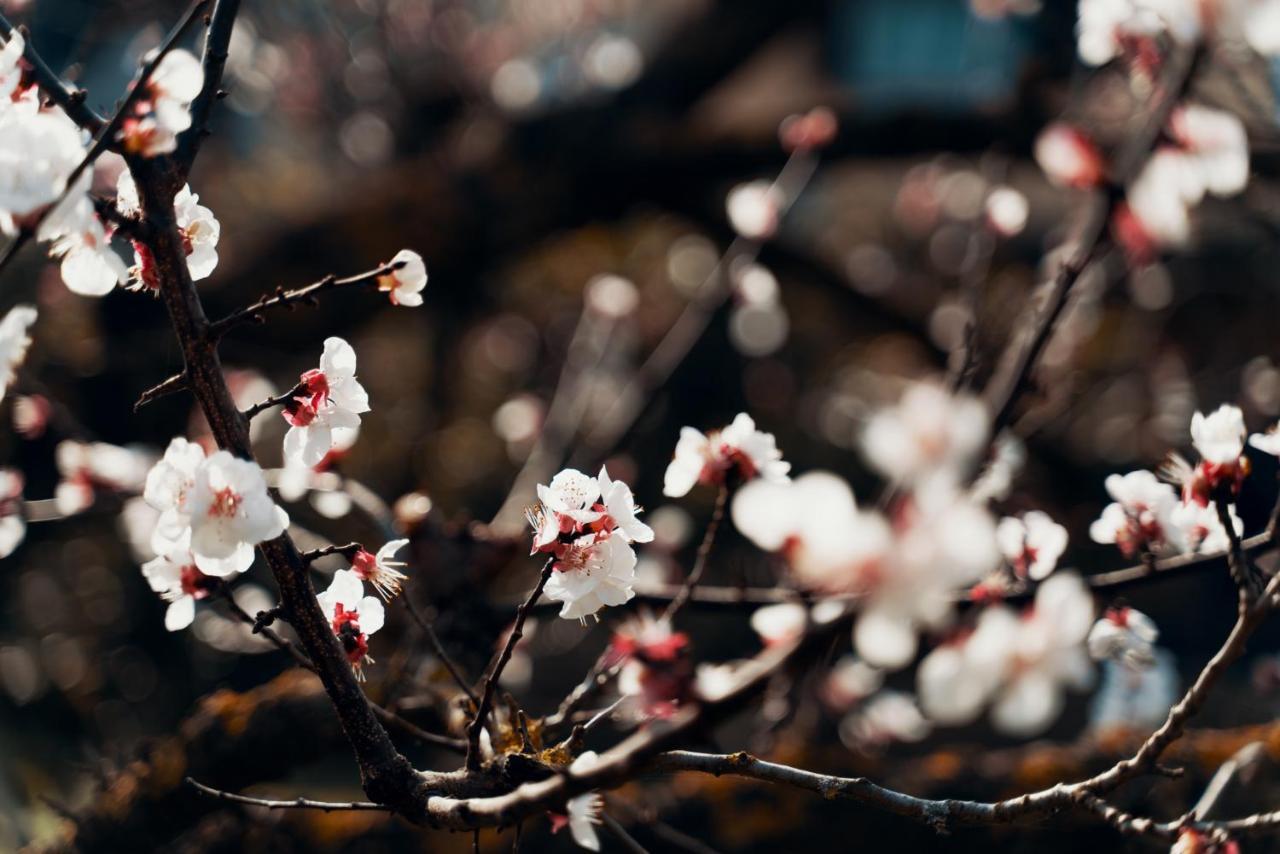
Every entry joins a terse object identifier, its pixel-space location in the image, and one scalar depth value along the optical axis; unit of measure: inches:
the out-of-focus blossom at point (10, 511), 30.4
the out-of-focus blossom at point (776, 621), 24.9
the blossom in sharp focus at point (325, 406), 25.3
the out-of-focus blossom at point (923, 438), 20.9
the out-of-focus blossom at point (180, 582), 25.4
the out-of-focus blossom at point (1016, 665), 21.9
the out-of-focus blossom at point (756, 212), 43.3
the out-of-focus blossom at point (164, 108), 24.0
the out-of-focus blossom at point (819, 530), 21.1
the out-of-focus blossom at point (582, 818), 24.4
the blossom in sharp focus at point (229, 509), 23.7
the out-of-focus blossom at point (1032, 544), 27.3
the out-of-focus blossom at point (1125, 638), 26.6
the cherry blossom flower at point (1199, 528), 26.4
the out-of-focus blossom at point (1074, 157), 23.8
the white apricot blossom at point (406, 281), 25.4
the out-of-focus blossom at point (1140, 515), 27.2
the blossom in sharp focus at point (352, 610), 25.7
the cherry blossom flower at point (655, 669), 21.7
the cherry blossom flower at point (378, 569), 25.7
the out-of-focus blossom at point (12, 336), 25.2
